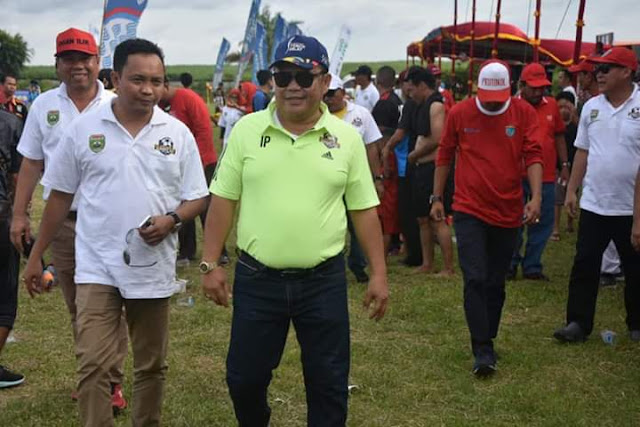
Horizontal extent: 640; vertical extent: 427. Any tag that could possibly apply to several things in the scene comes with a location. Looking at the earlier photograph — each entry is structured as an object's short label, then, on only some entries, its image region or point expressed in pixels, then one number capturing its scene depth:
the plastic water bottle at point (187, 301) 7.99
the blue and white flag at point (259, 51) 25.00
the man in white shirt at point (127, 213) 4.11
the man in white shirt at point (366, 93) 13.65
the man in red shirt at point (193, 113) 9.09
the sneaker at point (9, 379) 5.70
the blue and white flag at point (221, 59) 35.22
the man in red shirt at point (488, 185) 5.83
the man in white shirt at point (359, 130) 8.11
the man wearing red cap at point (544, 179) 8.93
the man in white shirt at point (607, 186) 6.27
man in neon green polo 3.71
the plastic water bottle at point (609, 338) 6.59
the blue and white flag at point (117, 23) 11.08
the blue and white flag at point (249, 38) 23.03
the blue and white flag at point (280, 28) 27.06
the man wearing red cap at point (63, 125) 4.87
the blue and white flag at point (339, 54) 22.02
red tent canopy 25.41
